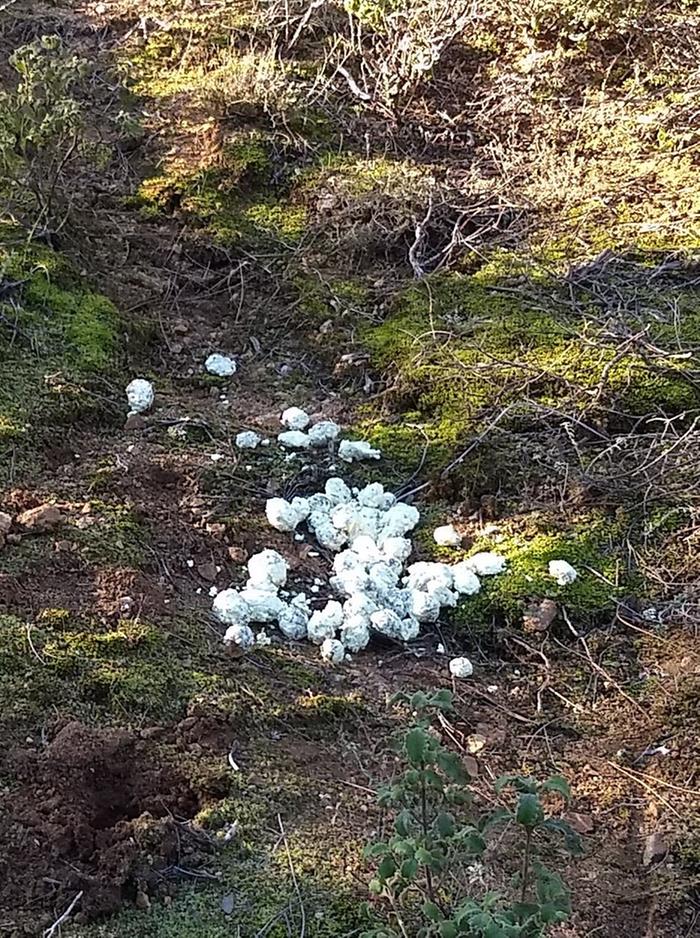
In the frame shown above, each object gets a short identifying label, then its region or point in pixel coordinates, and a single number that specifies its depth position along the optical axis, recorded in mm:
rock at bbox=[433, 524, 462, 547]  2951
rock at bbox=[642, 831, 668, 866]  2115
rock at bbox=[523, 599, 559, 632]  2697
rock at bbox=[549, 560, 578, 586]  2791
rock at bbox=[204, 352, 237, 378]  3781
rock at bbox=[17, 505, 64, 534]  2674
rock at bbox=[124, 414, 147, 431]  3294
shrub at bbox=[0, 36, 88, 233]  3756
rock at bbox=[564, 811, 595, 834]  2193
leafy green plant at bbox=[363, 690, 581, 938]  1397
